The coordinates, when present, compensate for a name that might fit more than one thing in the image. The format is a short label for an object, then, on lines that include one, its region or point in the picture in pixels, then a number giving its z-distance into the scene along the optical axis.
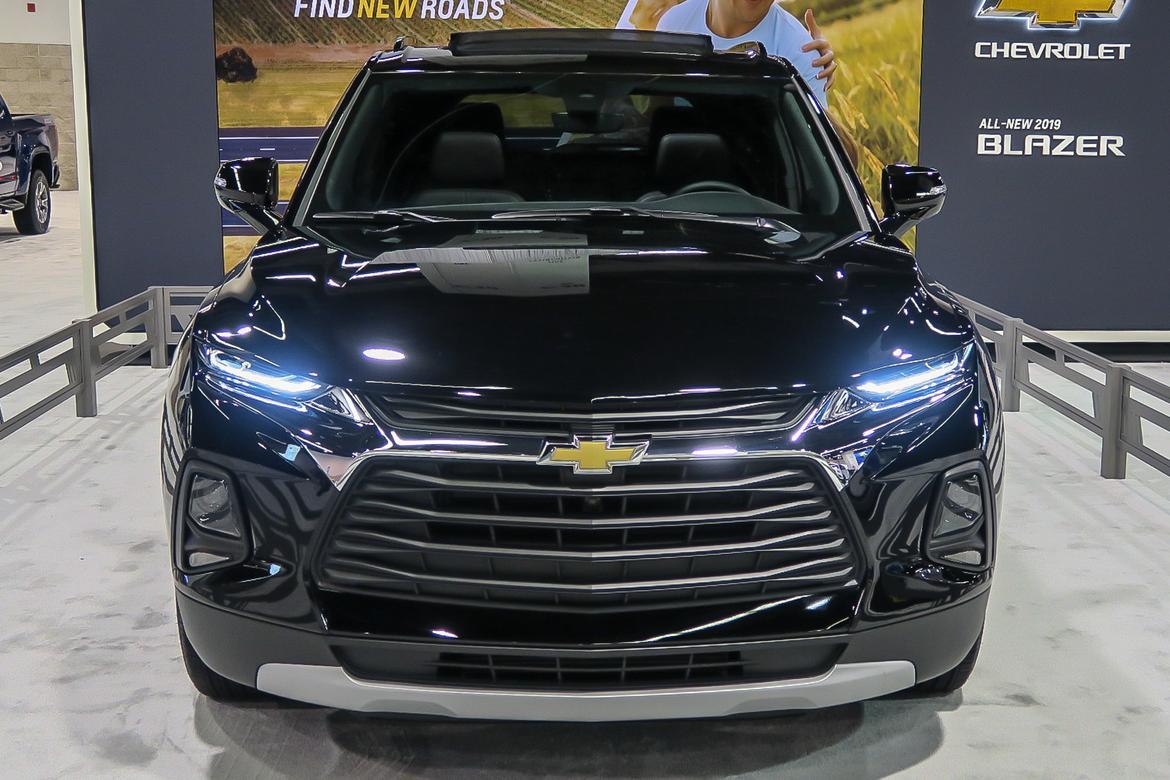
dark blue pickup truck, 13.05
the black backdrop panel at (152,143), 7.41
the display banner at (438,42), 7.49
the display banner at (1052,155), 7.64
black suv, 2.09
